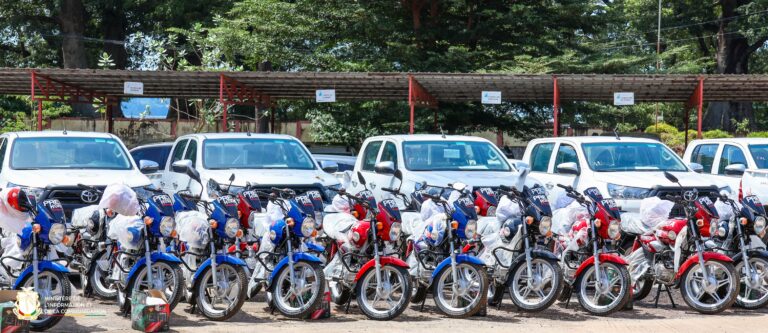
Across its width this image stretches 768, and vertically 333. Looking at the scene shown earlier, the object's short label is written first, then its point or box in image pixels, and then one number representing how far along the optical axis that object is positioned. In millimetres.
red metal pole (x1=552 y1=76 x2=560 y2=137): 21312
